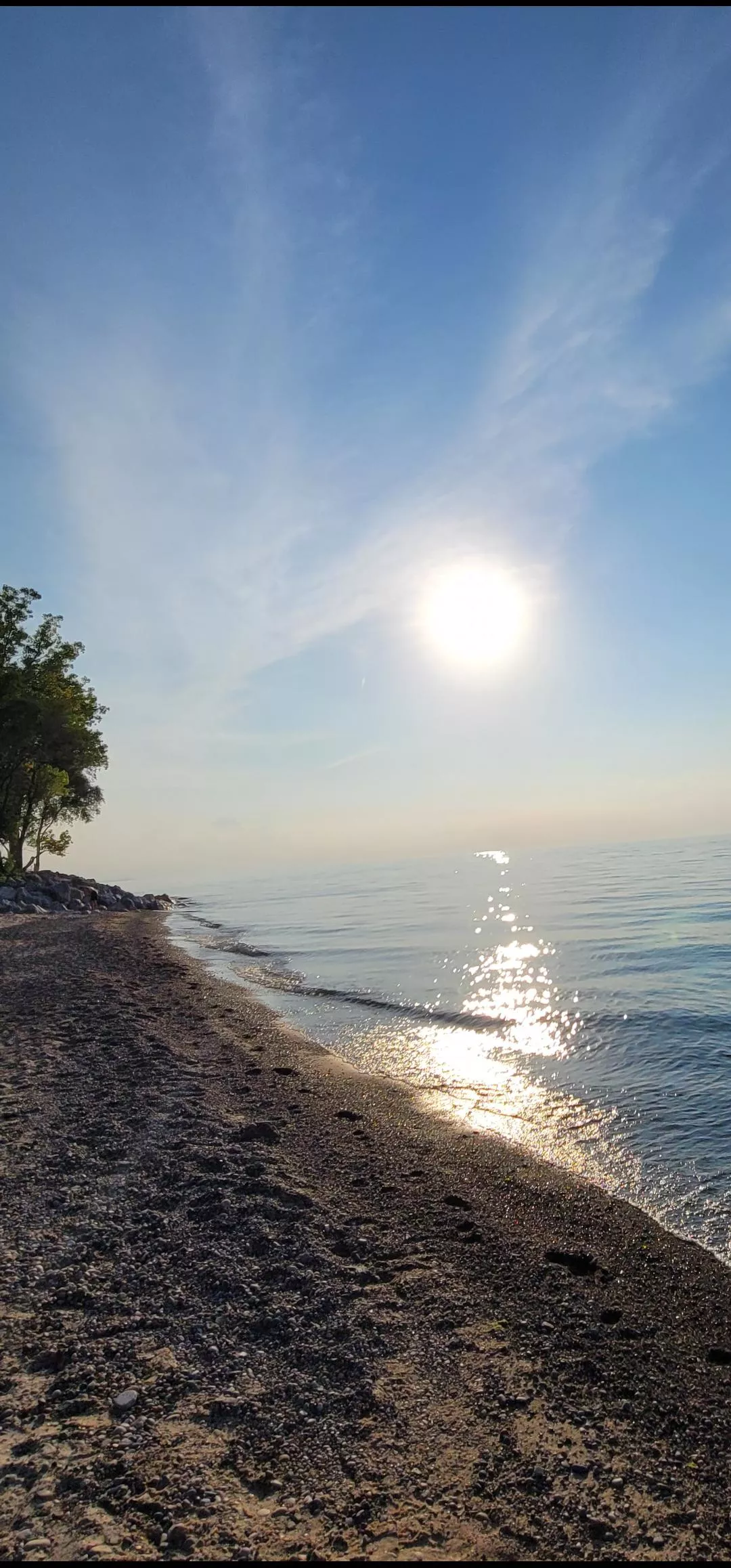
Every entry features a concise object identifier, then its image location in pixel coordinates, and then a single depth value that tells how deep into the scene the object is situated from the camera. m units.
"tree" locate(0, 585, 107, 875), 44.81
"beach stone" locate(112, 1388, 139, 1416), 3.85
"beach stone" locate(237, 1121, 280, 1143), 8.16
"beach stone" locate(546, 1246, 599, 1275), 5.72
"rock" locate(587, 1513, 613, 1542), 3.20
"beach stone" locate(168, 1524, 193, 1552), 3.03
